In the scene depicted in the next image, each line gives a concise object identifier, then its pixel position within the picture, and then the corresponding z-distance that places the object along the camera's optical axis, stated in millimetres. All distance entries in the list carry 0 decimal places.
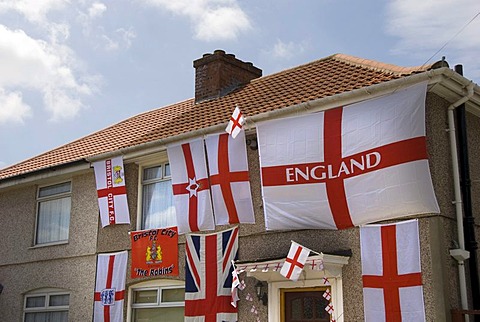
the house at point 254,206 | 9461
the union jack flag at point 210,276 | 11047
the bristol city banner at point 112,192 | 12977
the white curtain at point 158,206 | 12617
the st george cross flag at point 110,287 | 12602
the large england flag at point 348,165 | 9133
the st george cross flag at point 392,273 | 8883
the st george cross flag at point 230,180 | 11055
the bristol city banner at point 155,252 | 12066
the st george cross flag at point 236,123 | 10898
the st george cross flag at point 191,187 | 11594
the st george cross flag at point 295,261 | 9594
